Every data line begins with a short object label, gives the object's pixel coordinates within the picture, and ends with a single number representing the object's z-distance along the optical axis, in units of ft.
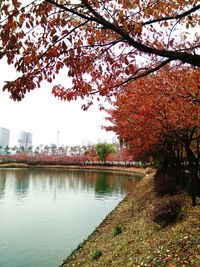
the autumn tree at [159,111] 34.37
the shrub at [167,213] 37.93
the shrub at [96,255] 33.15
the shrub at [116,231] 41.73
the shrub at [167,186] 61.03
